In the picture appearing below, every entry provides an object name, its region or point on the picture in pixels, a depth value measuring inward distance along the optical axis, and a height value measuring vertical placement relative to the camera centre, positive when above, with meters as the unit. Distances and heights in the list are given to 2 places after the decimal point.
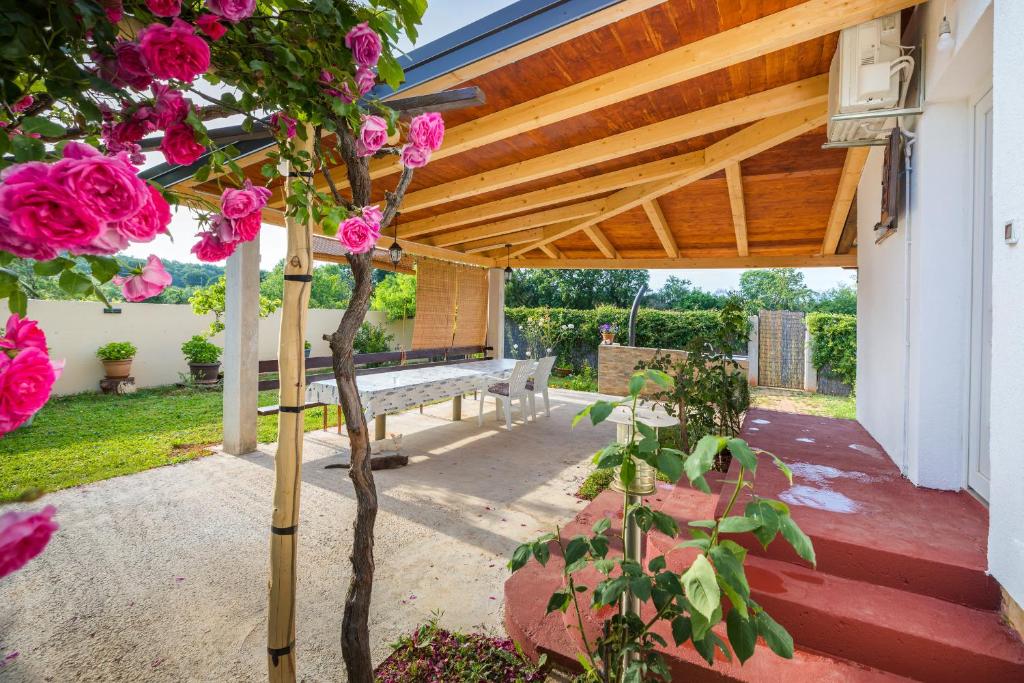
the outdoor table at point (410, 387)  4.38 -0.50
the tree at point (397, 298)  12.02 +1.05
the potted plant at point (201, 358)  8.43 -0.40
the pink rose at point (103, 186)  0.60 +0.20
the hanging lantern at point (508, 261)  7.64 +1.35
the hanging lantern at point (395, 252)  5.38 +0.99
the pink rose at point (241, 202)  1.09 +0.32
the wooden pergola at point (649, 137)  2.30 +1.54
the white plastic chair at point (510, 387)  5.80 -0.61
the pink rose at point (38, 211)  0.58 +0.16
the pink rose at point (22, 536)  0.46 -0.20
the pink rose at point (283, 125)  1.25 +0.57
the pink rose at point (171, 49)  0.89 +0.55
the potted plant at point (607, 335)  9.38 +0.11
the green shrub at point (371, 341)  10.93 -0.07
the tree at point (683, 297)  16.88 +1.73
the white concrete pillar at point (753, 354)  9.84 -0.25
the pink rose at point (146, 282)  0.90 +0.10
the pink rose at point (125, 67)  0.93 +0.54
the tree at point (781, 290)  23.13 +2.77
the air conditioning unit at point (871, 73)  2.30 +1.35
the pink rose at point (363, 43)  1.12 +0.71
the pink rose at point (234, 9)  0.97 +0.68
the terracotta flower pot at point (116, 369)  7.69 -0.56
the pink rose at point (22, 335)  0.68 +0.00
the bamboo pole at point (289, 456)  1.35 -0.35
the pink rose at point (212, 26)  0.99 +0.66
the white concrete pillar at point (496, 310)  8.28 +0.52
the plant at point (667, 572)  0.83 -0.48
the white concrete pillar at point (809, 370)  9.40 -0.55
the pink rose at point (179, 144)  1.04 +0.43
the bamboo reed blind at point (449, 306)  7.27 +0.54
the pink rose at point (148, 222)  0.70 +0.17
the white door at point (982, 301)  2.01 +0.19
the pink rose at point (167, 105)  1.02 +0.51
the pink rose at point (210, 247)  1.14 +0.22
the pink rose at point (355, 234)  1.17 +0.26
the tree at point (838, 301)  19.06 +1.81
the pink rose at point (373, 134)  1.22 +0.54
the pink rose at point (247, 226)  1.13 +0.27
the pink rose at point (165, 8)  0.88 +0.62
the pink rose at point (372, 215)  1.20 +0.31
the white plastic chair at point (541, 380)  6.57 -0.58
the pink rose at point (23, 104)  0.90 +0.45
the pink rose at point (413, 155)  1.32 +0.52
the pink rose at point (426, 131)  1.30 +0.58
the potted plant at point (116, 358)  7.66 -0.38
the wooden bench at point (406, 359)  5.15 -0.31
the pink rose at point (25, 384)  0.61 -0.07
